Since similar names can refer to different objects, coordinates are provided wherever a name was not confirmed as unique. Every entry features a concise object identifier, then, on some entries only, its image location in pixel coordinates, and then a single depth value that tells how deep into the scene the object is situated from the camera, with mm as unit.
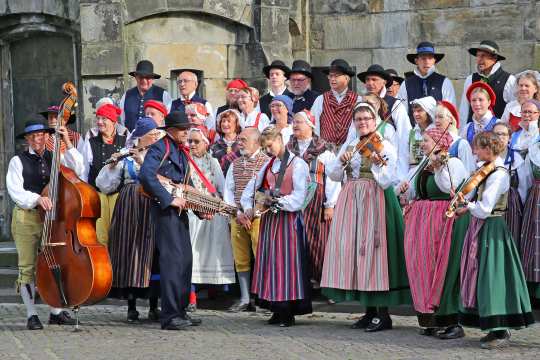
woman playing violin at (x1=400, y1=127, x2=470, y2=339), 9398
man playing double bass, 10273
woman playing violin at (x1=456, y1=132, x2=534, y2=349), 8891
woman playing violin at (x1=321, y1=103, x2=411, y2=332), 9703
